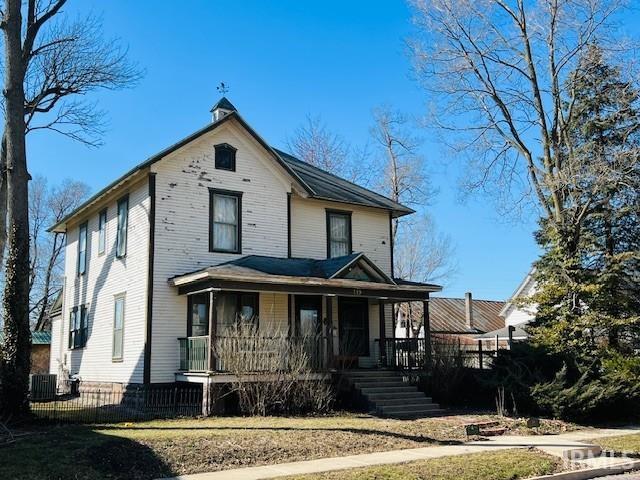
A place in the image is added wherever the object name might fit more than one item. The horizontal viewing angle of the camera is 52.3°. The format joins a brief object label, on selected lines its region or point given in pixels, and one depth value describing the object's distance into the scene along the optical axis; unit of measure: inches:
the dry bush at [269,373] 666.2
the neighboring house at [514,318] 1553.9
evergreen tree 845.2
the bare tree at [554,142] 924.0
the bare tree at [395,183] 1507.1
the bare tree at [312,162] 1646.2
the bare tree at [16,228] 601.6
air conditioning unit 923.4
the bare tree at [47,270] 1993.1
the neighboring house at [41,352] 1492.4
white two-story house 752.3
